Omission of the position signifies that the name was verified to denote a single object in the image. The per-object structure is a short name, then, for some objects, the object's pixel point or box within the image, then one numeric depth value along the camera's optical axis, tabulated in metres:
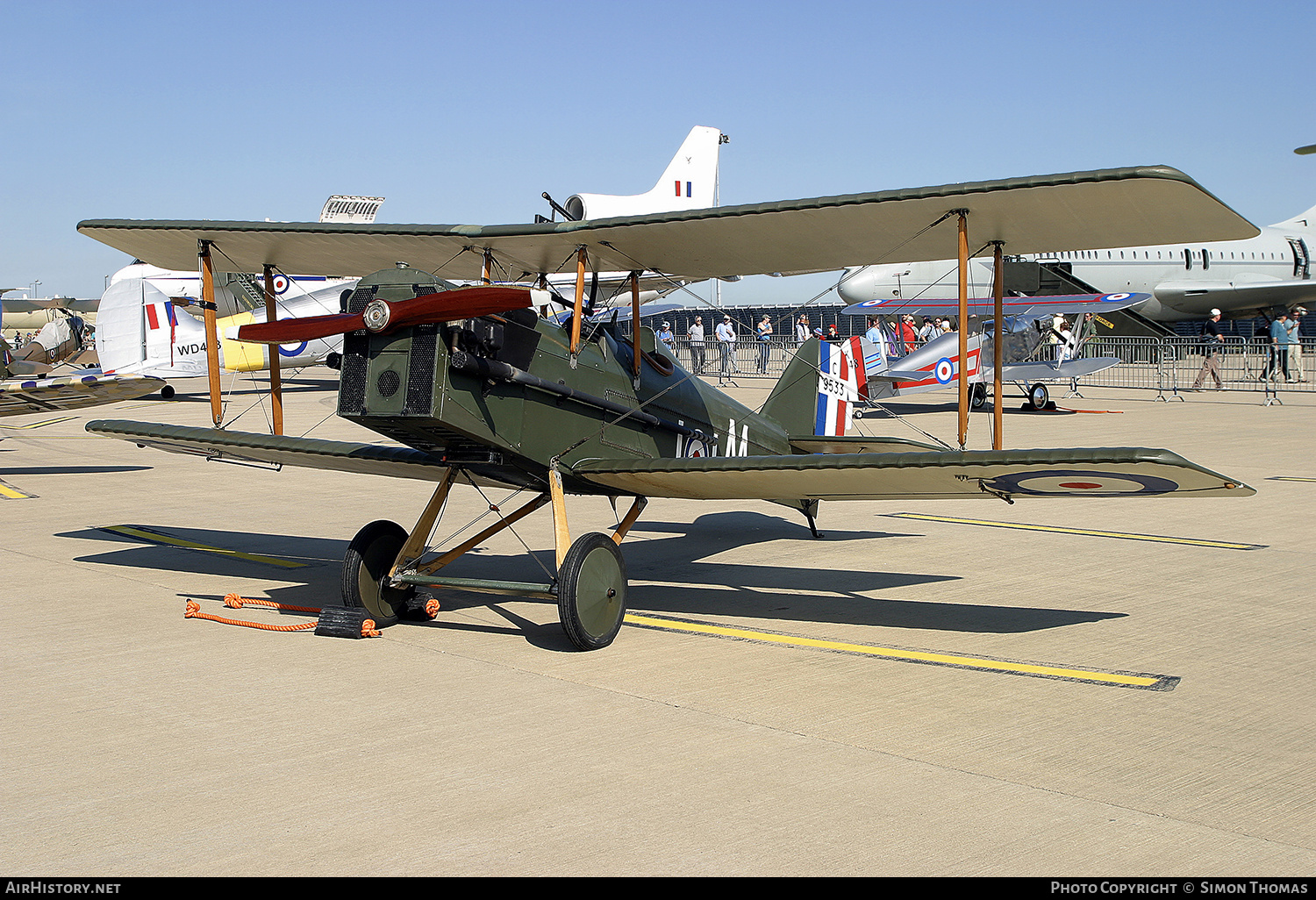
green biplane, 5.63
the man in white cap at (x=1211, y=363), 26.95
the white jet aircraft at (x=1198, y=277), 41.38
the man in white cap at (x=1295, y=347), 26.94
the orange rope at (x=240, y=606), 6.31
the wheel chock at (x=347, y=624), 6.29
